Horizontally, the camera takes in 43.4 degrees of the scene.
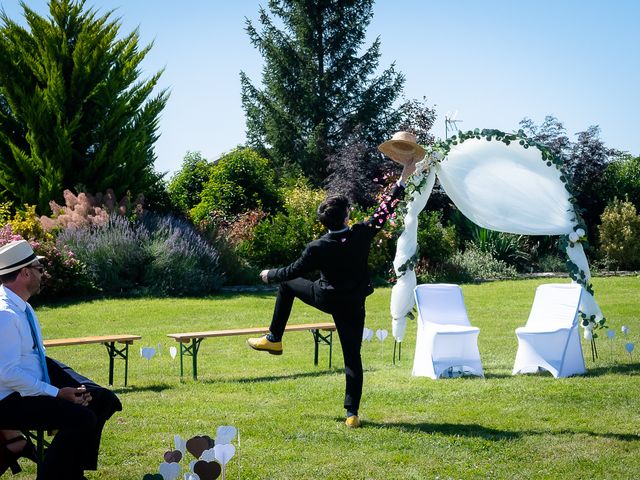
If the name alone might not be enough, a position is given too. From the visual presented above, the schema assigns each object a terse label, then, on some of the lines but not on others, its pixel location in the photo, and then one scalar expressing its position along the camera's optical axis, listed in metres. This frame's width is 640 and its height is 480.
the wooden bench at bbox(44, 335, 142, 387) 8.53
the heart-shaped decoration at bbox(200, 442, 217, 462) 3.73
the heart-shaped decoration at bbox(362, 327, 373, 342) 8.99
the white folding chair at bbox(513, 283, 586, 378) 8.78
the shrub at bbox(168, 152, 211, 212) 24.75
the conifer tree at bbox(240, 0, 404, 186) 33.09
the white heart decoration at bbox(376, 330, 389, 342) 9.59
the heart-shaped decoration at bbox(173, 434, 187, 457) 3.88
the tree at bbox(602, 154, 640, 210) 25.06
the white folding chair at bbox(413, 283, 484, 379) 8.82
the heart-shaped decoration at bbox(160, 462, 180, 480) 3.69
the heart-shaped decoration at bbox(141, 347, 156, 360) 8.20
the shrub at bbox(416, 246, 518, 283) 19.16
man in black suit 6.30
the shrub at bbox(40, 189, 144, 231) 17.58
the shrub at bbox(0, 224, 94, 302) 15.86
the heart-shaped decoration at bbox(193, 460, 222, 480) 3.66
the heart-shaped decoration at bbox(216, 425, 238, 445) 3.91
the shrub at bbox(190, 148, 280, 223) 22.78
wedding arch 9.88
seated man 4.27
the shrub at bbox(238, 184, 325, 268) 19.44
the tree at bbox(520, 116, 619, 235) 24.89
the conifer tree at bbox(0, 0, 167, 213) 19.42
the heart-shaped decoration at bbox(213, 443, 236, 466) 3.79
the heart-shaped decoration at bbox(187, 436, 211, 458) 3.94
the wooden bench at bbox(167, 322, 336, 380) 8.98
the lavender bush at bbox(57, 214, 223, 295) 16.53
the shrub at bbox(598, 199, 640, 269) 21.89
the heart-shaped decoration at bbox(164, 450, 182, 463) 3.86
